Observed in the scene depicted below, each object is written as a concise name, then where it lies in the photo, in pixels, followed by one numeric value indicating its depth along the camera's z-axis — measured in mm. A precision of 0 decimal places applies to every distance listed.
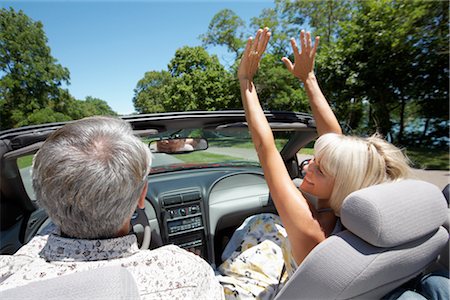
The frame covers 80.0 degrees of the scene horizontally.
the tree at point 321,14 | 17984
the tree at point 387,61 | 11148
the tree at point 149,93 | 42581
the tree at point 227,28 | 23172
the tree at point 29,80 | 14998
